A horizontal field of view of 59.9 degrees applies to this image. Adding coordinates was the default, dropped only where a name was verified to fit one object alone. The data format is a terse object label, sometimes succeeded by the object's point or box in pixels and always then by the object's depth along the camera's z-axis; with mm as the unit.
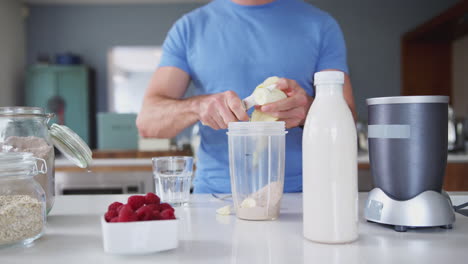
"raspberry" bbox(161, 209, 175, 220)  605
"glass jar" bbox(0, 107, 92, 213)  800
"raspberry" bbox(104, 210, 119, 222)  615
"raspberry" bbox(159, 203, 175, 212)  653
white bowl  580
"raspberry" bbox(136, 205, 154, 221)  600
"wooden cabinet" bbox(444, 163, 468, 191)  2855
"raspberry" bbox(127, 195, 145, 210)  646
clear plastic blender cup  799
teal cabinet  5086
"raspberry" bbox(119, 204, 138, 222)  590
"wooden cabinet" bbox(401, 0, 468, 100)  4801
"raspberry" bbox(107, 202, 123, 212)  637
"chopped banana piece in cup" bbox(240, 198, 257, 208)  808
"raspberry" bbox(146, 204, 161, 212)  629
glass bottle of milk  619
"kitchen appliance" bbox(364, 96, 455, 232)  721
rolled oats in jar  632
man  1335
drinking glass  978
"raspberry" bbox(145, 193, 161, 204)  676
